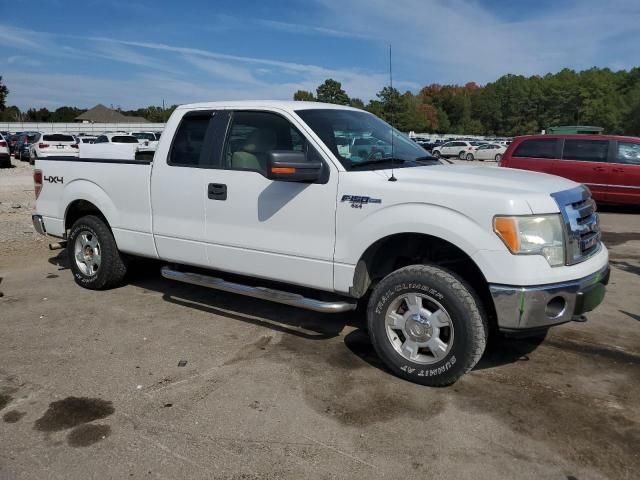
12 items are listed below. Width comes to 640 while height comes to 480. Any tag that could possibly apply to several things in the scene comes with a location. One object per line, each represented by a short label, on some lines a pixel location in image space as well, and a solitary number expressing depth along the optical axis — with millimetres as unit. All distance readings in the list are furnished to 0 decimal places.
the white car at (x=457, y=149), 43719
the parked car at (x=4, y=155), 25672
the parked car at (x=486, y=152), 41375
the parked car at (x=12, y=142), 37844
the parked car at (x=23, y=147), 33406
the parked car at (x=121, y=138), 27688
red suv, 12148
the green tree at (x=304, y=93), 99338
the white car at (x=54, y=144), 26406
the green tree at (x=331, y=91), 99112
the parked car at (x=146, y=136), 35219
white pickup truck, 3611
